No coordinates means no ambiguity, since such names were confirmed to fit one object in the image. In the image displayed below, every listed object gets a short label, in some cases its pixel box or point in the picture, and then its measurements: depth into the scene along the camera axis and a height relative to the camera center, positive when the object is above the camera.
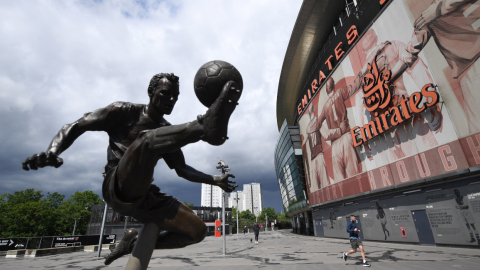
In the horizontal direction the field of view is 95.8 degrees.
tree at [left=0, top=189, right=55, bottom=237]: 42.16 +1.85
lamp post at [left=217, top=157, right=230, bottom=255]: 12.53 +2.71
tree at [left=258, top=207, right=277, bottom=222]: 107.94 +0.78
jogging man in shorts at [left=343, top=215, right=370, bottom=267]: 8.95 -0.94
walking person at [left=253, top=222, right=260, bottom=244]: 22.28 -1.25
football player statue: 1.75 +0.58
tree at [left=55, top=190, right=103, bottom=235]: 48.00 +2.91
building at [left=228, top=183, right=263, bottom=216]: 172.25 +15.22
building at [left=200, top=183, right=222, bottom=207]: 176.65 +16.74
